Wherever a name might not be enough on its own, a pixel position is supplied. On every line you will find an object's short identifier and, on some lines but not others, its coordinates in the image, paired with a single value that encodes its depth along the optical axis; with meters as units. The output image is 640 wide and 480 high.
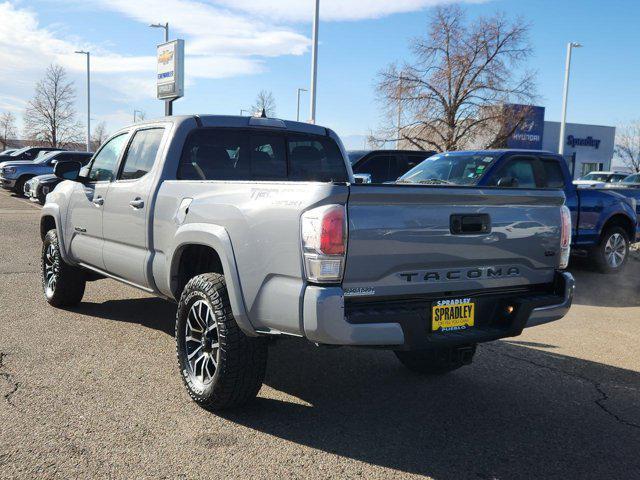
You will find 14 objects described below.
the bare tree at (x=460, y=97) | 30.31
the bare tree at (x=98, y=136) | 68.08
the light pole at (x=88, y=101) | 46.88
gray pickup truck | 3.25
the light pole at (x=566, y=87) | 33.84
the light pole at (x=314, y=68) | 21.39
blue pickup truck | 8.35
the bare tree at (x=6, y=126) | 62.75
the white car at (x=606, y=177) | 29.66
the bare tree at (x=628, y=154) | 69.01
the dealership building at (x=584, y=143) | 47.72
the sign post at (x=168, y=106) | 25.23
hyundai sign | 40.69
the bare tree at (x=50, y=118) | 50.28
